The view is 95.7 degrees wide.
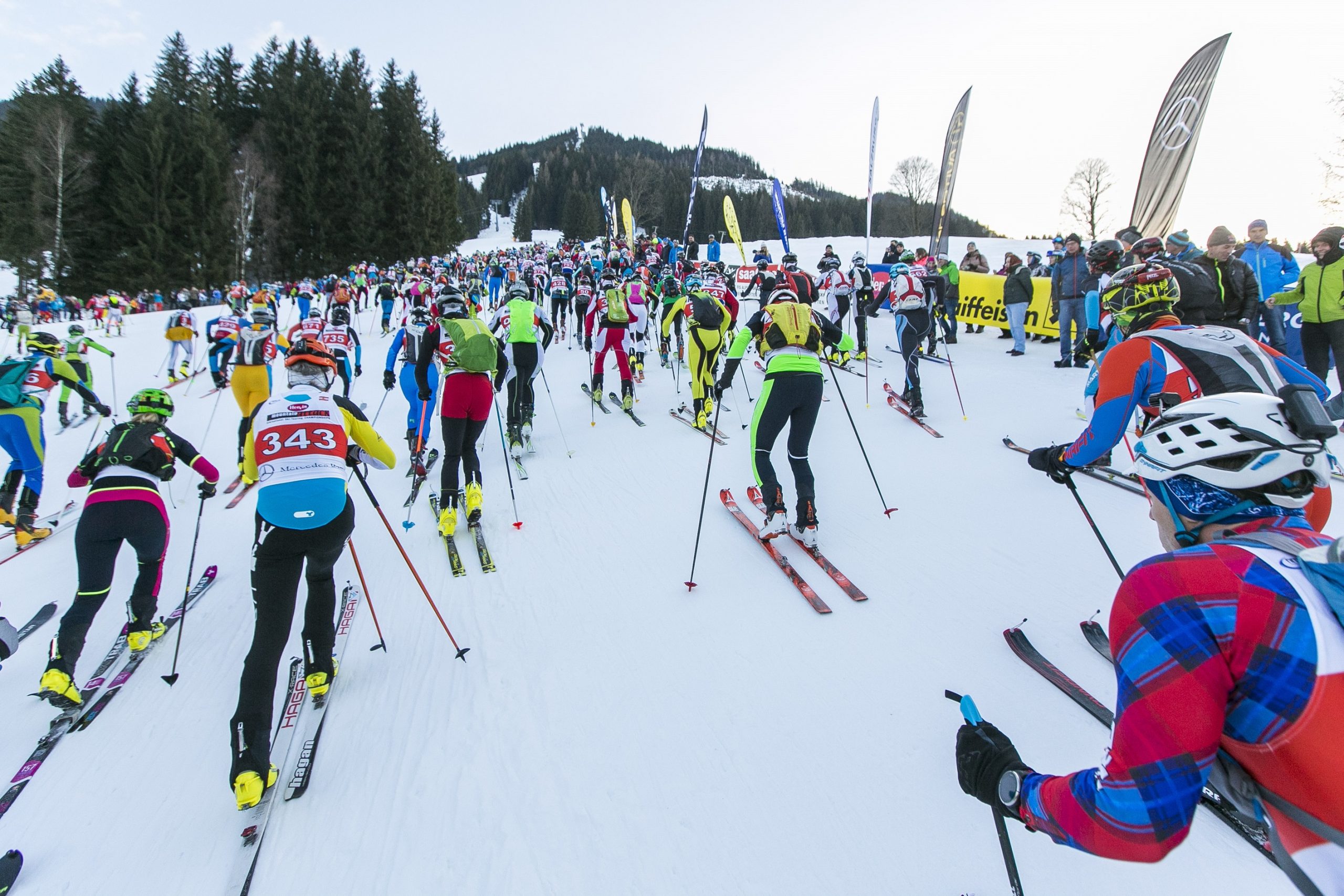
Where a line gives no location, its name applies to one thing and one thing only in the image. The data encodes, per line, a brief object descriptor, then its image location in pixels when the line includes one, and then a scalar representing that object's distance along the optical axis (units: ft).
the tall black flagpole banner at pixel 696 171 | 73.56
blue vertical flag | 67.72
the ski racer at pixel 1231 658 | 3.76
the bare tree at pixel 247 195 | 125.70
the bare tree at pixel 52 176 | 102.42
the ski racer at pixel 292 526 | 9.59
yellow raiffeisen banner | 42.39
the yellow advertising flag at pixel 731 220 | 81.66
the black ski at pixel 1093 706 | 7.68
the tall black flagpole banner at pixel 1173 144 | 34.47
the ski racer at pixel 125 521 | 12.56
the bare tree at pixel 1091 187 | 149.69
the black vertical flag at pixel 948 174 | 54.90
